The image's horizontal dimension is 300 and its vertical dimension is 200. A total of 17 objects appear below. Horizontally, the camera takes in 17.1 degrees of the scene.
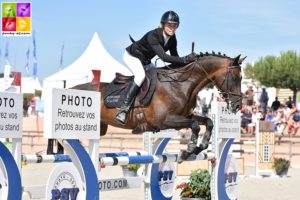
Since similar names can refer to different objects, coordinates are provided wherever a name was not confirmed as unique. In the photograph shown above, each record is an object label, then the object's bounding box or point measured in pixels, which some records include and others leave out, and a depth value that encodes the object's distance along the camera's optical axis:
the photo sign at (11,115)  7.31
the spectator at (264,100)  37.28
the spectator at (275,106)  37.72
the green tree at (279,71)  82.46
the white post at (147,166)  11.36
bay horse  11.34
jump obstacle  7.44
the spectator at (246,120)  32.11
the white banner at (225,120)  11.61
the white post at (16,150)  7.61
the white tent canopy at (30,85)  49.94
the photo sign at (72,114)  7.48
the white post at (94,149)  8.18
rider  11.30
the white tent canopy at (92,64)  35.75
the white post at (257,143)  22.32
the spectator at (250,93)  32.03
